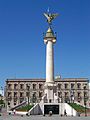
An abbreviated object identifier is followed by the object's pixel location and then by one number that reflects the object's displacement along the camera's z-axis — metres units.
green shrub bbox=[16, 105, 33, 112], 39.73
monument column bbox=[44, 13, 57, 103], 44.89
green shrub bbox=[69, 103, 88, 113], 38.63
